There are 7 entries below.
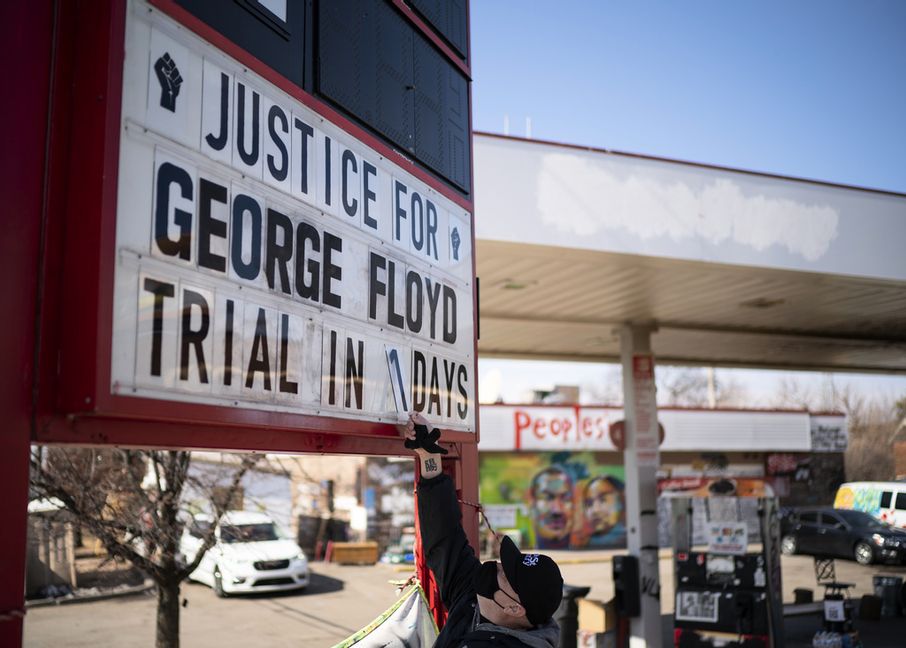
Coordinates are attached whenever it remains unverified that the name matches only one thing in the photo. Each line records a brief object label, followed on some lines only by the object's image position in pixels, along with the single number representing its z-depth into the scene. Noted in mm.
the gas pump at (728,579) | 10592
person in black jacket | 3186
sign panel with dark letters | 2541
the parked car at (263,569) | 18328
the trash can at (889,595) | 16578
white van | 26844
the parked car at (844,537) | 23609
